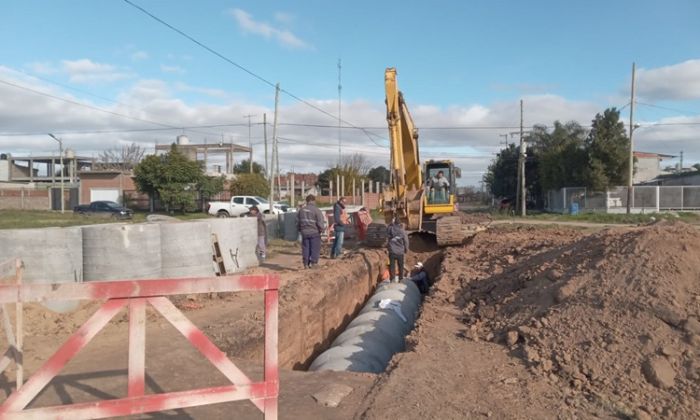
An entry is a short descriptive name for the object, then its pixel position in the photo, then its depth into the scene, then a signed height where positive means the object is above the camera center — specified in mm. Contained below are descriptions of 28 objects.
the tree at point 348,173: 57844 +2045
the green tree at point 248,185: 44719 +534
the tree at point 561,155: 36656 +2595
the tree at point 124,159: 68438 +4179
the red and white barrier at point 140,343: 3250 -897
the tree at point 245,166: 74250 +3432
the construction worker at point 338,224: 15102 -840
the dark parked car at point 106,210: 34031 -1119
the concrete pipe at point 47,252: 8156 -881
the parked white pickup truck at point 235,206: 34812 -860
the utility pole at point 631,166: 31400 +1482
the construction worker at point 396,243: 11586 -1019
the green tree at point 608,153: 34562 +2389
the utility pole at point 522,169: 38781 +1639
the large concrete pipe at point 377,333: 6828 -1951
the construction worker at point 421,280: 13026 -1987
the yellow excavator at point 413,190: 13820 +80
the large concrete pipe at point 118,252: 8844 -944
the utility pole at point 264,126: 39656 +4545
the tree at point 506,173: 50031 +1749
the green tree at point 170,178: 38094 +909
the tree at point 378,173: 85512 +2932
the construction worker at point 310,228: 12352 -779
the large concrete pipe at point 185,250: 9883 -1020
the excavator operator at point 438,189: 16891 +104
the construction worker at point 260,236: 14055 -1078
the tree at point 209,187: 40188 +352
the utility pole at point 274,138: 28438 +2721
